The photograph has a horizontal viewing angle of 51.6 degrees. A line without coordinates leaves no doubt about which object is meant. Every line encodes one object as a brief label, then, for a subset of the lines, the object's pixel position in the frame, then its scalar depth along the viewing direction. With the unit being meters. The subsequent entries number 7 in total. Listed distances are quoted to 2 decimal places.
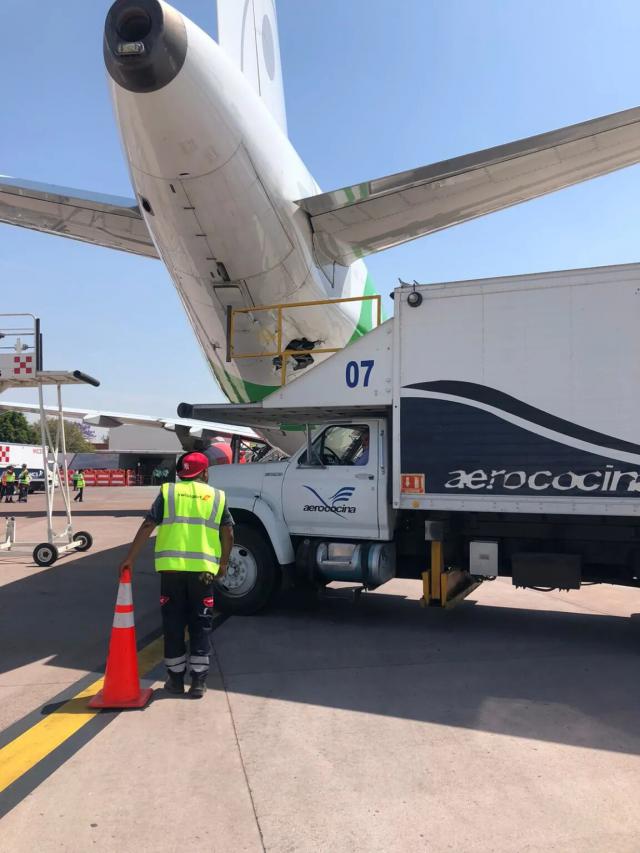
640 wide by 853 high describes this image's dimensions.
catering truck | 5.79
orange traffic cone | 4.46
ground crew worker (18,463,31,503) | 30.56
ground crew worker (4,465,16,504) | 29.69
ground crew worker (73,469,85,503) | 27.47
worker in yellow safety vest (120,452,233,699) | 4.79
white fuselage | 6.48
